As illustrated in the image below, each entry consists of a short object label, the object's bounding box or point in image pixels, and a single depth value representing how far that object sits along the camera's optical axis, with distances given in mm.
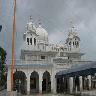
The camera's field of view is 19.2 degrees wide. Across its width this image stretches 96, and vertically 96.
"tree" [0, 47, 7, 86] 50050
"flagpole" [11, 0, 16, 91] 20434
